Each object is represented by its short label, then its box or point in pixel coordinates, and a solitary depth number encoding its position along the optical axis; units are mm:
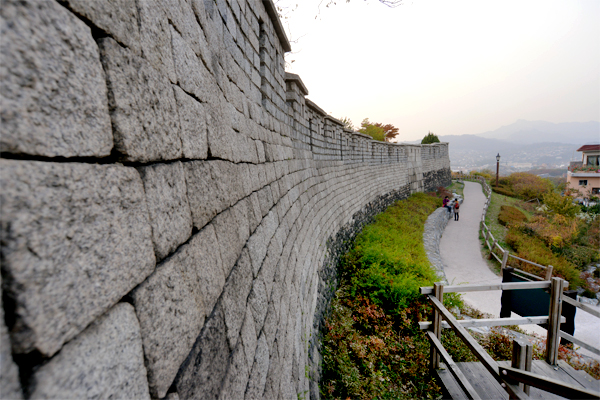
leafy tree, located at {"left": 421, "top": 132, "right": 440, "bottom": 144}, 36688
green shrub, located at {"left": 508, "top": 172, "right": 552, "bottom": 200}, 28547
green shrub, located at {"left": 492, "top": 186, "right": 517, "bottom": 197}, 30750
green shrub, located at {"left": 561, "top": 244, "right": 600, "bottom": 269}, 15133
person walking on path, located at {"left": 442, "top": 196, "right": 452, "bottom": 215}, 20781
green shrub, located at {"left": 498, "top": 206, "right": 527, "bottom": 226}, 18930
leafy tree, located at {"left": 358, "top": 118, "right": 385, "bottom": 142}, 34834
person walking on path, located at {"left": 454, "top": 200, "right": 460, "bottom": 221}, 20108
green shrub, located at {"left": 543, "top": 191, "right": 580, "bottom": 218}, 19797
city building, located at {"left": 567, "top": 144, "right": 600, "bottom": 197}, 33062
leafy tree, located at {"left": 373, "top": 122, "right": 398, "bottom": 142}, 40188
